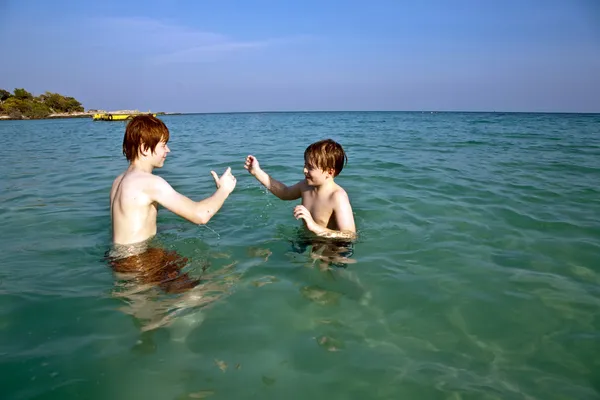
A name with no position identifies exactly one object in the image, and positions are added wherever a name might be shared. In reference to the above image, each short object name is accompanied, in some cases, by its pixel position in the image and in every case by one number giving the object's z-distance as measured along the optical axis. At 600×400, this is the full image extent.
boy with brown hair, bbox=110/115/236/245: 3.21
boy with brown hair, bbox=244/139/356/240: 3.77
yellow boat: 50.88
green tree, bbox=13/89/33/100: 69.58
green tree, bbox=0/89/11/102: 67.38
